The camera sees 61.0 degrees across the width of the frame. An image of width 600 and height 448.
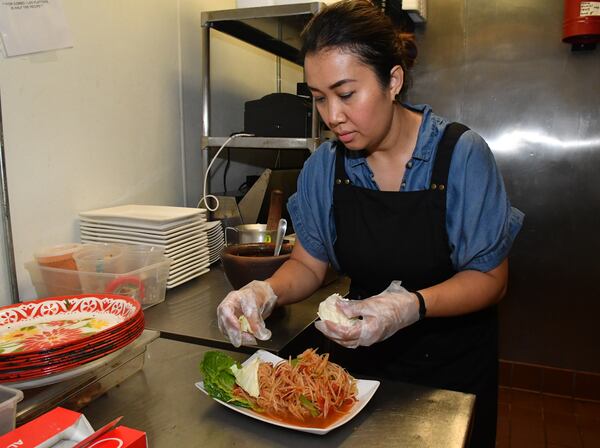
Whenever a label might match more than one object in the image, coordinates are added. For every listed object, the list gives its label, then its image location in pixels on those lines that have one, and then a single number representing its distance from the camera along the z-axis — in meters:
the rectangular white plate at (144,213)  1.75
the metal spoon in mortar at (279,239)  1.73
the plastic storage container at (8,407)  0.83
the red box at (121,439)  0.79
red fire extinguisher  2.76
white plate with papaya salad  1.00
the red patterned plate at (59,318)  1.13
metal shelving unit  2.13
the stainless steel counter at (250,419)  0.96
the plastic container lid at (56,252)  1.56
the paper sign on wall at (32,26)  1.50
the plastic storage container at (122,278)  1.55
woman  1.28
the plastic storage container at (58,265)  1.55
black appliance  2.28
